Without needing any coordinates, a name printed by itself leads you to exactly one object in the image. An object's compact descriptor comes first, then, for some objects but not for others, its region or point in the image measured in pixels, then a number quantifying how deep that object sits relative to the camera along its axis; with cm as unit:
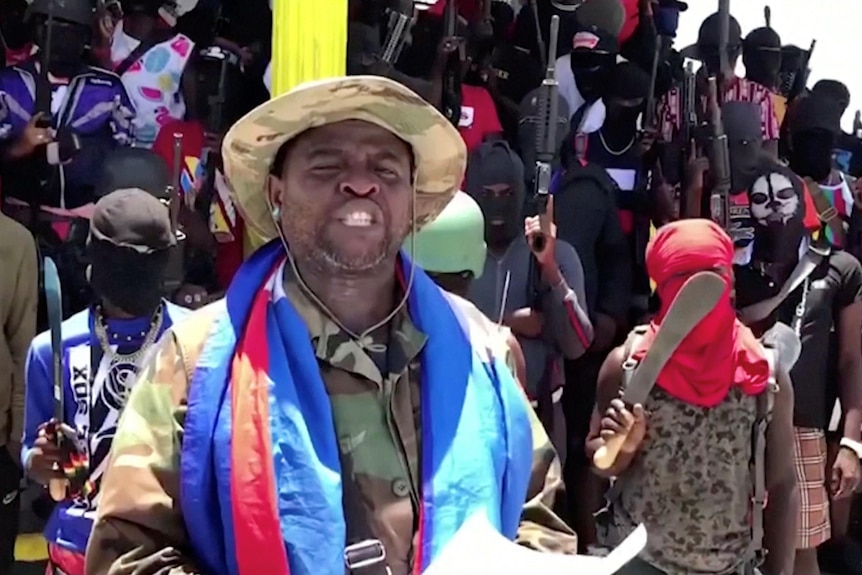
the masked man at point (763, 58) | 711
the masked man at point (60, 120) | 491
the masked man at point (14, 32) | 532
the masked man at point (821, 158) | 588
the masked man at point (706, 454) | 314
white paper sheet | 141
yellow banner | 280
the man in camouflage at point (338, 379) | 168
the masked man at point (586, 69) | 599
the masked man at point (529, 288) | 421
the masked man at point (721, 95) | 609
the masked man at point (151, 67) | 530
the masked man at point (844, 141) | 693
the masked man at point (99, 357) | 280
